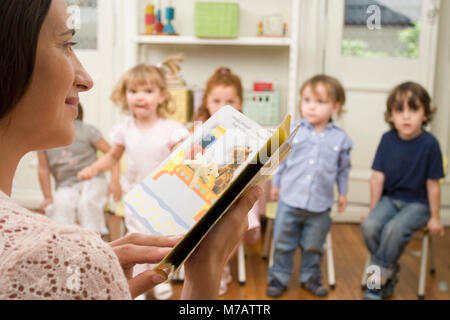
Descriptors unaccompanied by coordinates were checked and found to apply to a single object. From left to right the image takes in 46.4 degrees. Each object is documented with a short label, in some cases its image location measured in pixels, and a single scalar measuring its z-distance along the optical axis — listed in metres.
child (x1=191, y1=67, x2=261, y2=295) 2.12
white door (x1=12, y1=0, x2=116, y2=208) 3.11
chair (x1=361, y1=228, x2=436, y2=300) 2.15
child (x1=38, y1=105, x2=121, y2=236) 2.24
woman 0.45
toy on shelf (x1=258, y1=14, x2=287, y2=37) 2.91
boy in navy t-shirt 2.10
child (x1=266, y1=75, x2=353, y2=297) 2.14
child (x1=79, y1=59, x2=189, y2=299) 2.08
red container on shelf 2.90
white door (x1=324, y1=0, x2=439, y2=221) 2.95
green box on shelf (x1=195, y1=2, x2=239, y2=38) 2.79
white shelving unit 2.79
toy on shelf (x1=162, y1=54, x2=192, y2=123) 2.77
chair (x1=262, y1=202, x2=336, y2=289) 2.23
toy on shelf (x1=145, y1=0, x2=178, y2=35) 2.90
